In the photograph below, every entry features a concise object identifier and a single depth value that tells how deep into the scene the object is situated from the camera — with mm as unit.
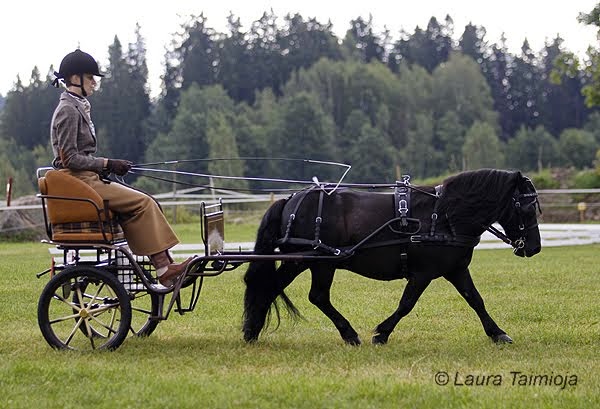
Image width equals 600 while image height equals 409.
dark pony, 16437
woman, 15406
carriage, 15617
